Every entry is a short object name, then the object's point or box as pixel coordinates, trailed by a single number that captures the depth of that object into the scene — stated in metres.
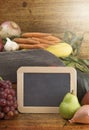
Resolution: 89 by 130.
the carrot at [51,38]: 1.63
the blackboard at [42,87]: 1.40
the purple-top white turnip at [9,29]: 1.64
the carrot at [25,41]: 1.58
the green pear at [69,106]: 1.30
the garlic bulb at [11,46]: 1.51
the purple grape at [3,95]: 1.31
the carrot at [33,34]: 1.64
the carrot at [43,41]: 1.61
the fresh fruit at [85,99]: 1.39
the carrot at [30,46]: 1.55
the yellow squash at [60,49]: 1.54
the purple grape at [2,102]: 1.30
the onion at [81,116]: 1.25
